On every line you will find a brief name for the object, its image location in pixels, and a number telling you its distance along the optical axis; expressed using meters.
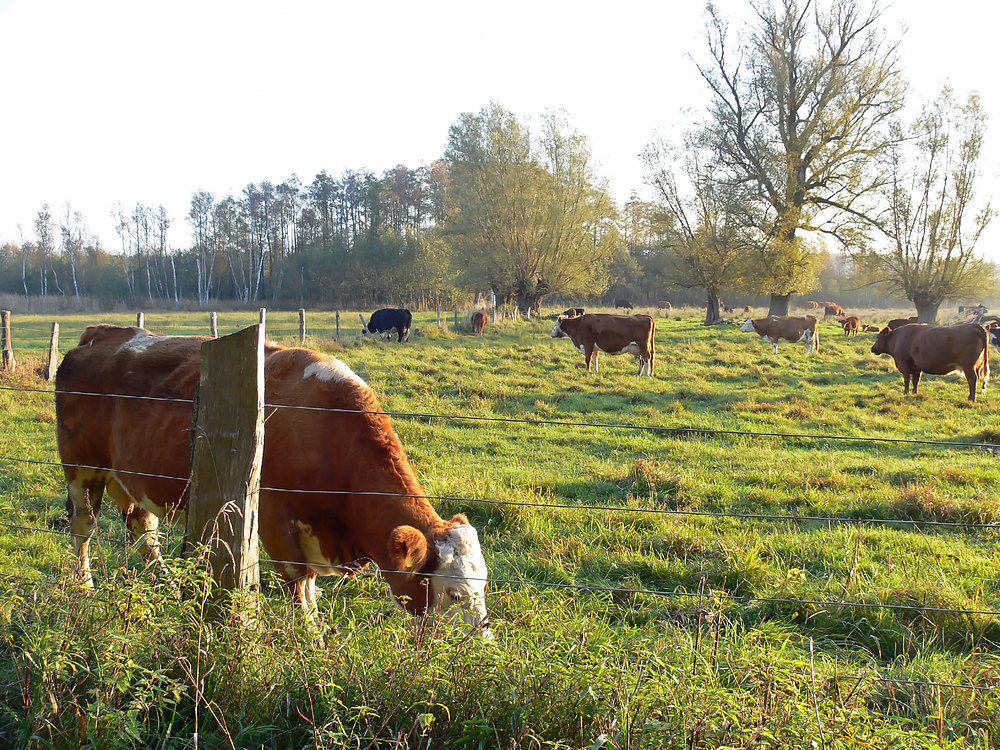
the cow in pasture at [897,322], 23.76
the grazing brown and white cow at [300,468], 2.91
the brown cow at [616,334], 17.14
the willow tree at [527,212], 33.78
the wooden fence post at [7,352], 11.97
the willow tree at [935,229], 28.53
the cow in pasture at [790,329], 21.67
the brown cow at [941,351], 12.78
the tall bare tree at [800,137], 28.33
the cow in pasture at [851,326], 27.64
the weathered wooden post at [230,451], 2.44
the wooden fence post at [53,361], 12.05
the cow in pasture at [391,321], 24.88
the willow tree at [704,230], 29.95
